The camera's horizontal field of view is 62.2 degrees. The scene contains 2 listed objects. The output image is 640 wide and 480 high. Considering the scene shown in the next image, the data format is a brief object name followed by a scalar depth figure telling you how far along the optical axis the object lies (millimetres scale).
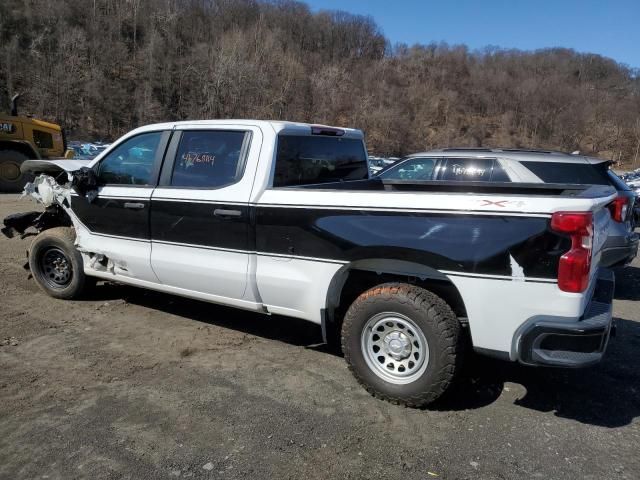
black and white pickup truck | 3092
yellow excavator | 17094
